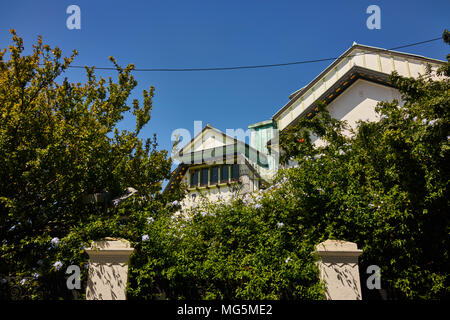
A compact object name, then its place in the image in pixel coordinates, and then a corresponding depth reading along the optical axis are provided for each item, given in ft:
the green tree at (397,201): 14.84
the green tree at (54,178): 16.88
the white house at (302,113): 40.68
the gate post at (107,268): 15.19
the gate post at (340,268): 14.14
